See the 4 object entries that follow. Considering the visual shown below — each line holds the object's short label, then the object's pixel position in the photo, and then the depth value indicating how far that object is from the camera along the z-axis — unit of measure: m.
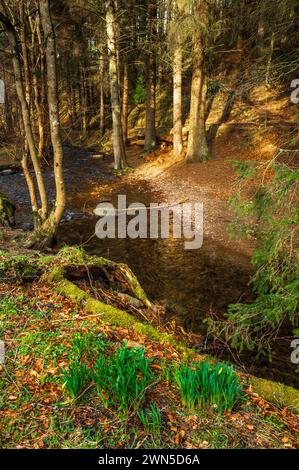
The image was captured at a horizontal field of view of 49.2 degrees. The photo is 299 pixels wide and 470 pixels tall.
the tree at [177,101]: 15.44
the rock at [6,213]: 9.74
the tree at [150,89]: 16.77
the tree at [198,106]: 14.26
